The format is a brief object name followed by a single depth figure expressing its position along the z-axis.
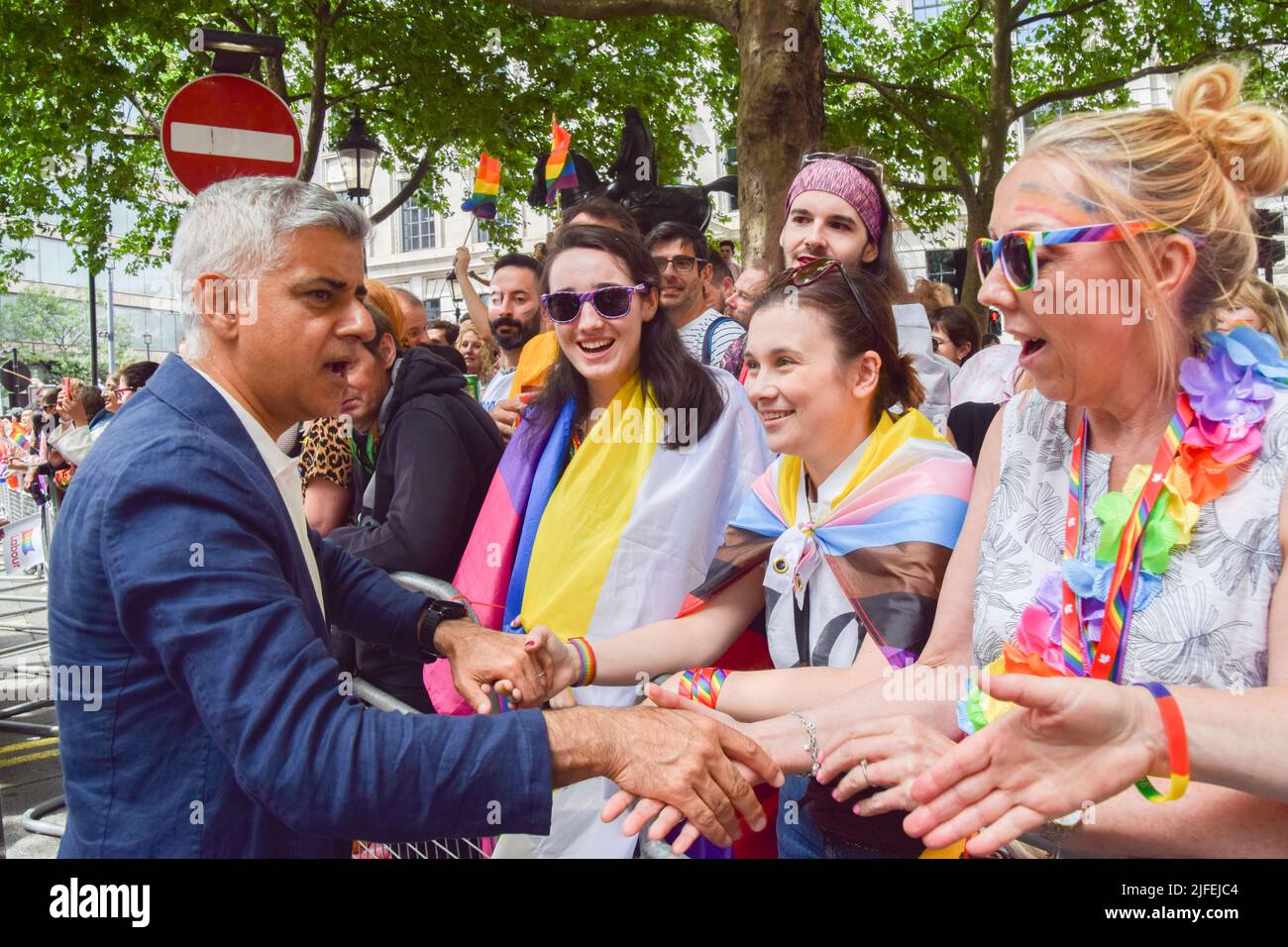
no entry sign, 5.50
